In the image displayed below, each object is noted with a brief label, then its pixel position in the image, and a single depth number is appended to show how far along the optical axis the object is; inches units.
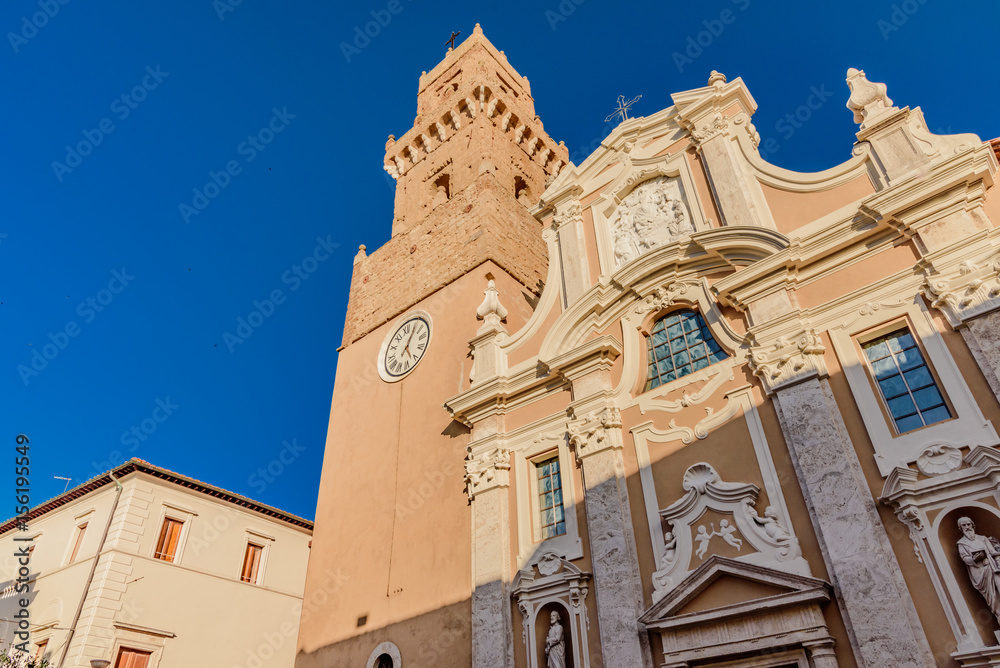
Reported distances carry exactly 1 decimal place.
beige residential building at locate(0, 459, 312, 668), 590.6
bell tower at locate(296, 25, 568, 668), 466.9
